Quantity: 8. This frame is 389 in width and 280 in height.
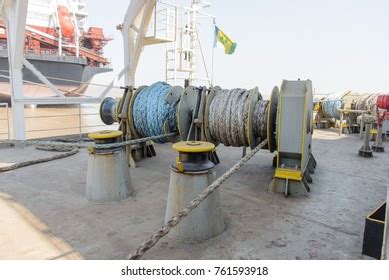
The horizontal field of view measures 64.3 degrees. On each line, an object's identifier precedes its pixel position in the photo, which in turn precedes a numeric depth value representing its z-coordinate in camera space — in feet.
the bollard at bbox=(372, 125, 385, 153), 24.42
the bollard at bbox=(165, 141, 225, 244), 9.73
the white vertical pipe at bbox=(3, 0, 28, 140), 23.92
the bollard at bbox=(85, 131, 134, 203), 13.07
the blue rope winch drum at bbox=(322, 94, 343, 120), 37.24
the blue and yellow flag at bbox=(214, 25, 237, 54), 59.40
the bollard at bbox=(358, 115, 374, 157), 22.08
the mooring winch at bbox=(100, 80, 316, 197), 13.74
